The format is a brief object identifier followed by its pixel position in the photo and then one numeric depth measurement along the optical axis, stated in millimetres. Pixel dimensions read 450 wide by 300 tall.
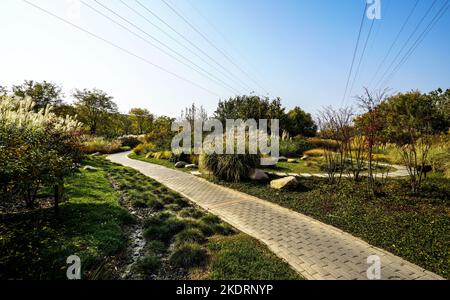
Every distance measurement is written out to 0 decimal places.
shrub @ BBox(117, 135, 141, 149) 27438
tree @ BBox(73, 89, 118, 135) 31945
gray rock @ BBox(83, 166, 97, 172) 10848
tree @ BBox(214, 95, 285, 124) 23844
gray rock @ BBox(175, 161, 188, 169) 13211
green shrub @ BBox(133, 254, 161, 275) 3439
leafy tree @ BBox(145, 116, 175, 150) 18236
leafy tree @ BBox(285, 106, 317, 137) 26894
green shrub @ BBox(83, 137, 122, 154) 20453
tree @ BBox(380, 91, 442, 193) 22672
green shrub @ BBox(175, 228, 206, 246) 4305
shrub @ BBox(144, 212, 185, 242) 4605
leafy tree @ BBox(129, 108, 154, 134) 41584
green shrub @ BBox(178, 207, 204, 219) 5684
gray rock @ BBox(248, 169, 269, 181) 9289
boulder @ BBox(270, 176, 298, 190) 7973
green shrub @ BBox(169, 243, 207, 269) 3611
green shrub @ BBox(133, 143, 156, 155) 19841
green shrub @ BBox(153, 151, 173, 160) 16112
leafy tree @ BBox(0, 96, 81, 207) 3930
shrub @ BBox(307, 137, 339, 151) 18883
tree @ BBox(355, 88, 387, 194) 7033
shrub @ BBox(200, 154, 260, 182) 9477
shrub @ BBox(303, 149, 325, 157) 16338
